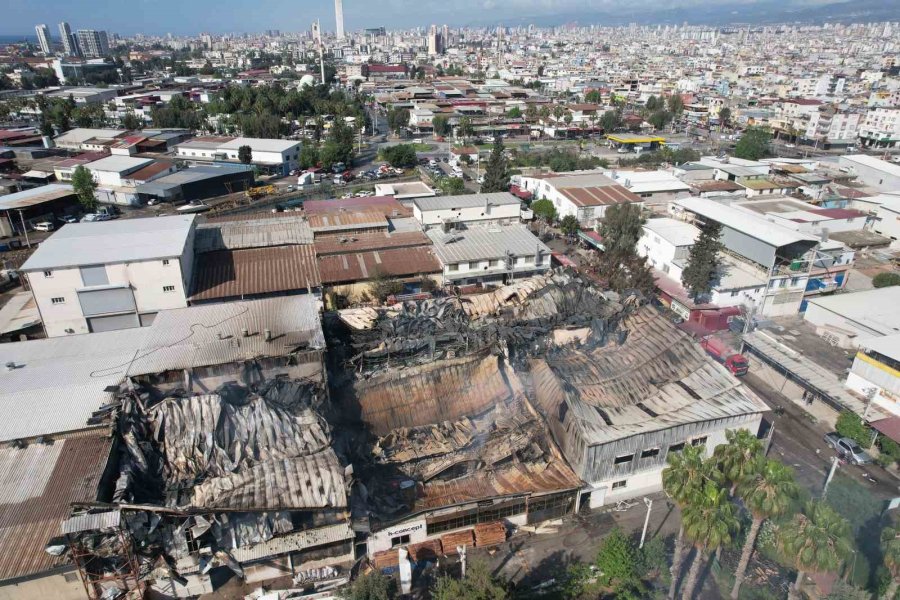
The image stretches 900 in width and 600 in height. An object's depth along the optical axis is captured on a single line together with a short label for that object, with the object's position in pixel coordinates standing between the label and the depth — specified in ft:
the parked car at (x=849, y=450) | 71.26
